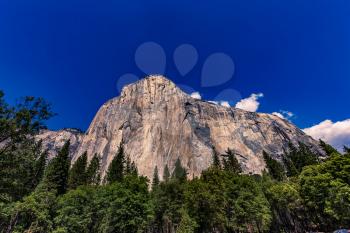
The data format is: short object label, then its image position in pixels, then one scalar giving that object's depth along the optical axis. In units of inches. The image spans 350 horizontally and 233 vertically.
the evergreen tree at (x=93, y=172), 2731.1
